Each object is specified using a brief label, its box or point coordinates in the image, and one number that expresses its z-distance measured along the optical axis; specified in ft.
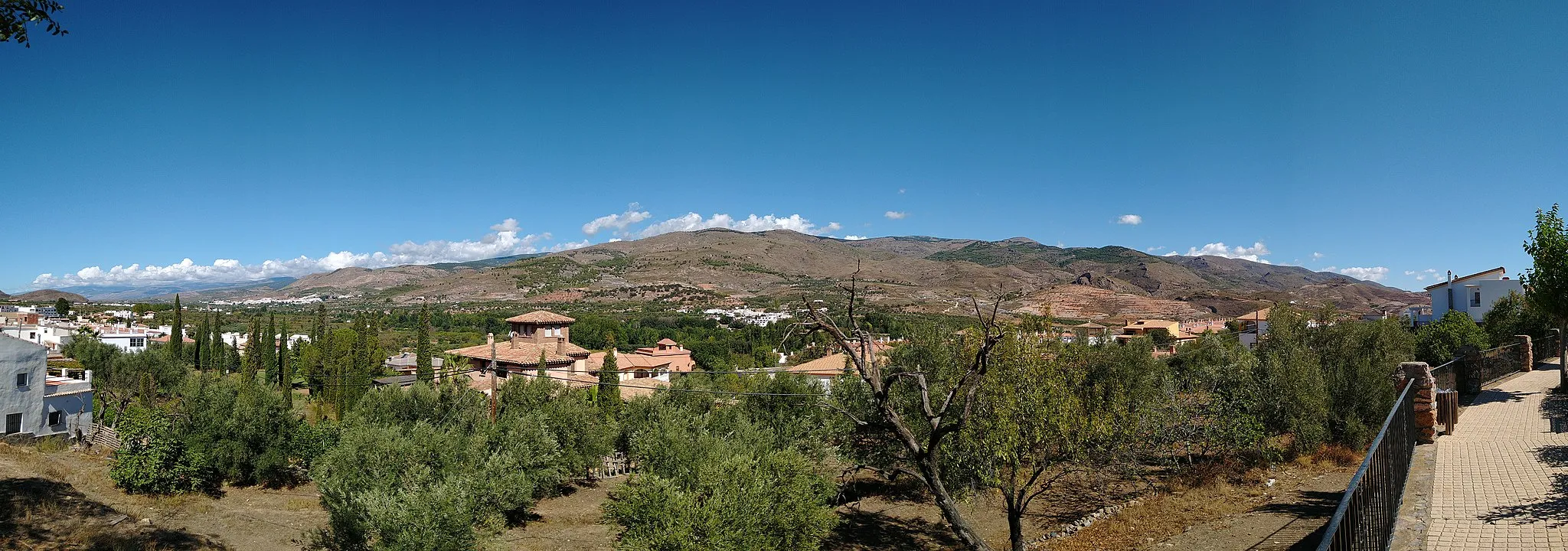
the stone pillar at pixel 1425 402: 36.86
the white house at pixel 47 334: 188.55
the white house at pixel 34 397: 91.25
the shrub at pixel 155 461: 65.16
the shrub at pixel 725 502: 39.50
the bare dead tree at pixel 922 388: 27.37
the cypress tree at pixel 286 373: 146.63
